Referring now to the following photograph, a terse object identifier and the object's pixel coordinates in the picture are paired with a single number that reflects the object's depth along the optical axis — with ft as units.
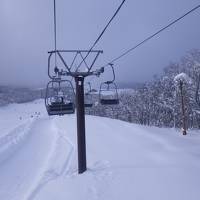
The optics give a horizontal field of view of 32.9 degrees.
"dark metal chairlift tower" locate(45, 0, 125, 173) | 42.01
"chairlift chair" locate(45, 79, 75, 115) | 43.37
